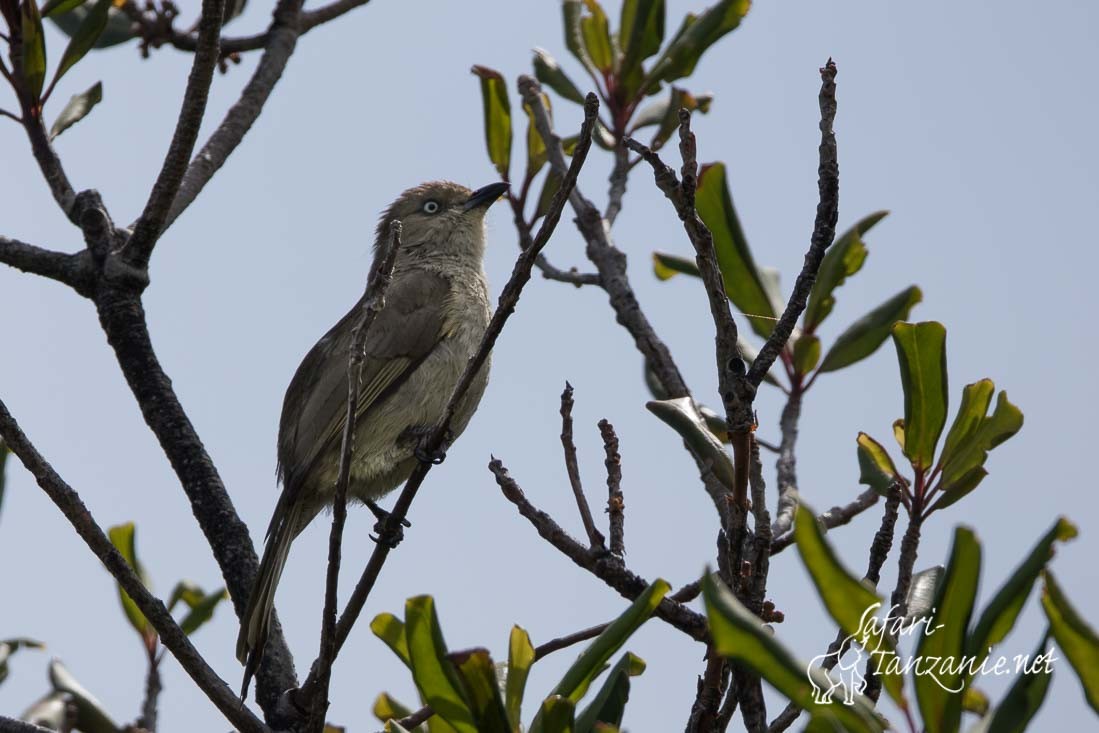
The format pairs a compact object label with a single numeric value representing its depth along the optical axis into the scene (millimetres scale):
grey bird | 10039
